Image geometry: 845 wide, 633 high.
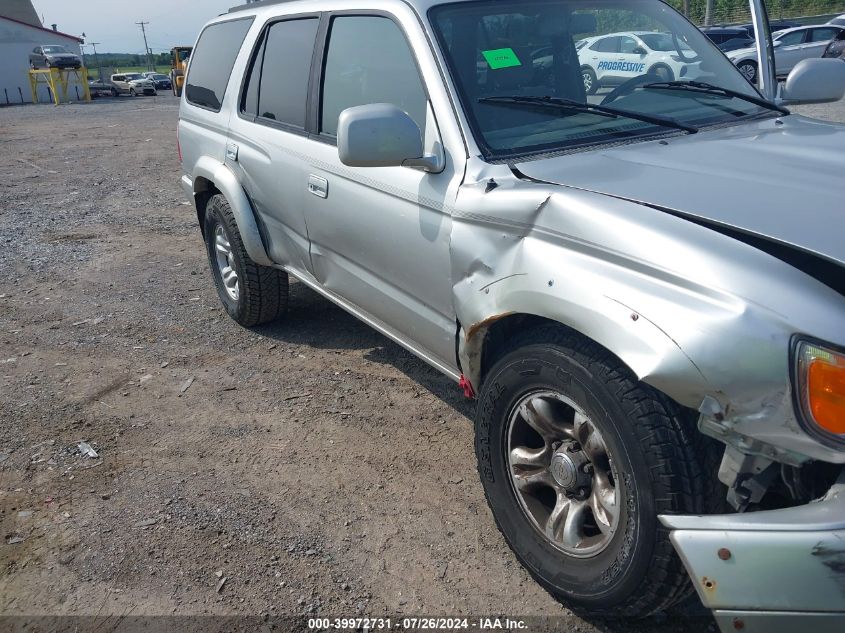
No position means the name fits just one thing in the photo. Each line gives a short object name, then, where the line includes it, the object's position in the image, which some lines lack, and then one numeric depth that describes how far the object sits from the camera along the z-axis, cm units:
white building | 4416
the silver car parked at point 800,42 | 1944
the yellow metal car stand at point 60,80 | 3562
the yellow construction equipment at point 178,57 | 3798
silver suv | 181
